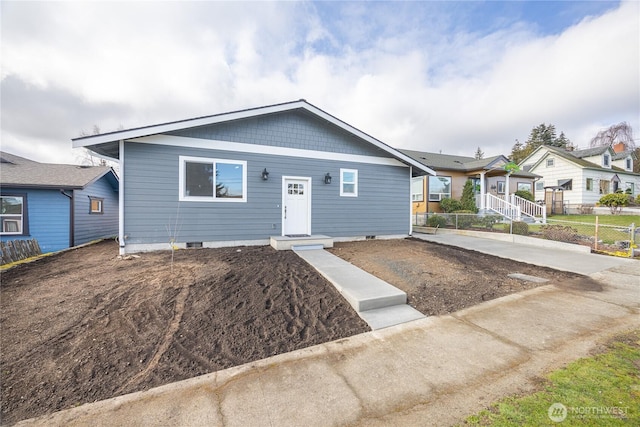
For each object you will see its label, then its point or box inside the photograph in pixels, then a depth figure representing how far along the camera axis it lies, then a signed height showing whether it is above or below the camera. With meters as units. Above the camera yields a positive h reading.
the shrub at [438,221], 12.66 -0.44
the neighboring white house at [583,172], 20.38 +3.54
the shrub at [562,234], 8.91 -0.80
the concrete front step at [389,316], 3.31 -1.46
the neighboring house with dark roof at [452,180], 15.42 +2.13
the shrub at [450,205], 14.59 +0.44
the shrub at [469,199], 14.63 +0.81
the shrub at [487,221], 12.39 -0.42
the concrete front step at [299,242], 7.29 -0.90
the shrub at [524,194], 17.50 +1.32
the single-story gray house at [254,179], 6.79 +1.08
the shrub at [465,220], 12.20 -0.37
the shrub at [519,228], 9.95 -0.63
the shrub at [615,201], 16.98 +0.82
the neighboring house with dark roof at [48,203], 8.80 +0.34
